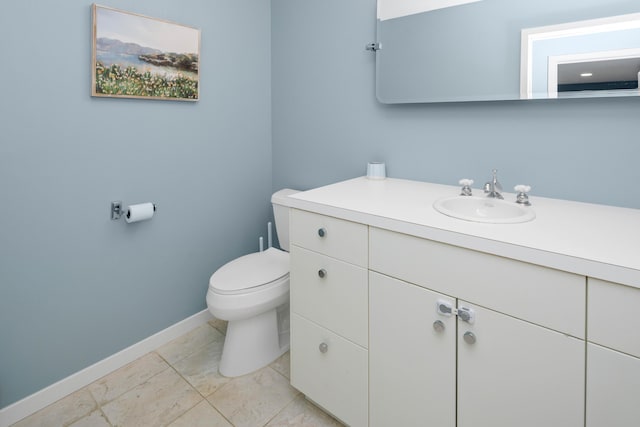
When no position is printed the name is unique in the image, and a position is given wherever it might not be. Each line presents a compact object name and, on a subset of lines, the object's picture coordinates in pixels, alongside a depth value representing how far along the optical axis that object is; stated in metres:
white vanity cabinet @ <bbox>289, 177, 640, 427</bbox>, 0.84
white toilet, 1.70
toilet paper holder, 1.74
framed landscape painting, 1.60
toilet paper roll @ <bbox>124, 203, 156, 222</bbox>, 1.74
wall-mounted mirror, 1.22
